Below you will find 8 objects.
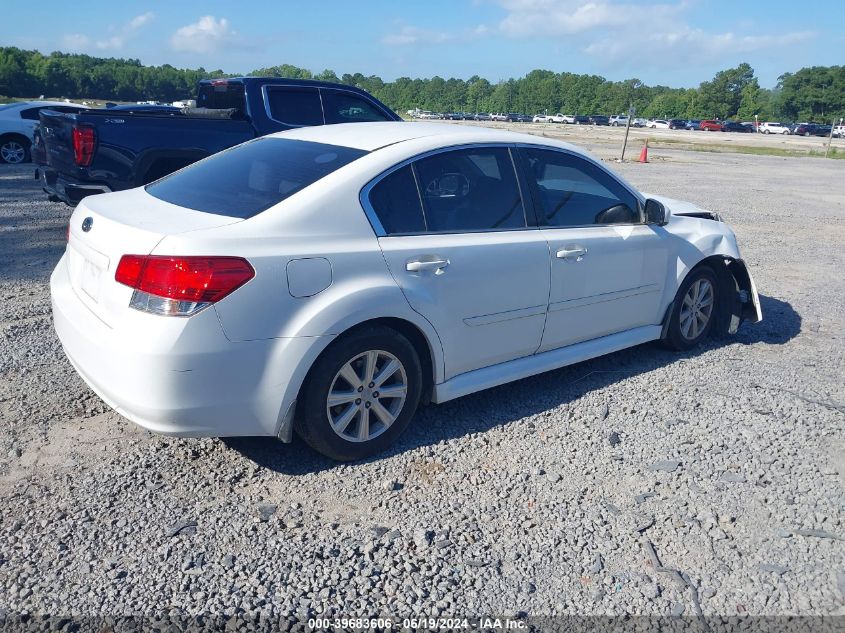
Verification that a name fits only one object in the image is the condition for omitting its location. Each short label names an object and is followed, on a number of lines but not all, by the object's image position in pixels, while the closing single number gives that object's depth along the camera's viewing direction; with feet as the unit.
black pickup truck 24.68
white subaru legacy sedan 10.63
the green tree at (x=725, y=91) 434.71
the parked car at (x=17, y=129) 52.24
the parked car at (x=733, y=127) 331.57
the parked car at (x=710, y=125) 326.24
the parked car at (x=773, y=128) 310.04
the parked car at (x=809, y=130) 299.99
